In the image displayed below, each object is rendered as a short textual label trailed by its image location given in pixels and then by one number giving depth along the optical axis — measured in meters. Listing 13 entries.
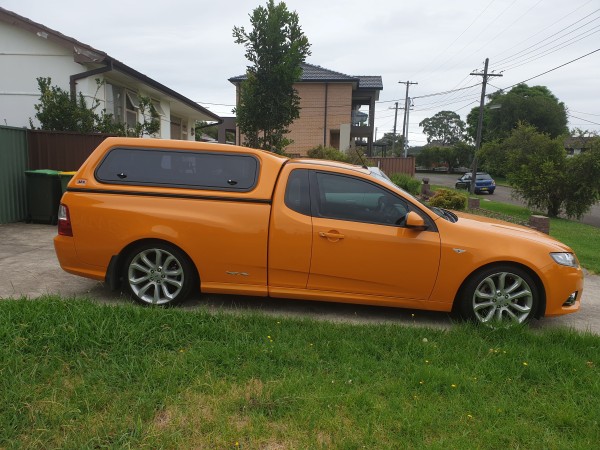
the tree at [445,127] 113.06
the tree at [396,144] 89.18
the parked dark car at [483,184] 33.88
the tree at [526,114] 51.56
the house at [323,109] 32.09
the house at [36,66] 10.92
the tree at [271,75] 11.41
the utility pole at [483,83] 34.34
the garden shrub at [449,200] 12.13
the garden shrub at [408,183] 18.92
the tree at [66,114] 10.07
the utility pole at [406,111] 54.34
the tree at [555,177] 15.70
